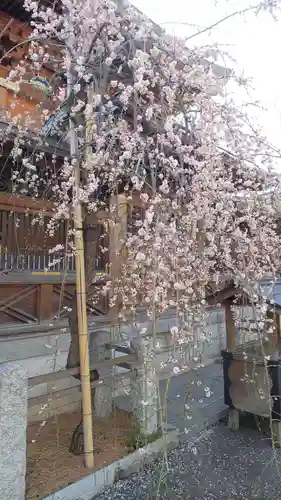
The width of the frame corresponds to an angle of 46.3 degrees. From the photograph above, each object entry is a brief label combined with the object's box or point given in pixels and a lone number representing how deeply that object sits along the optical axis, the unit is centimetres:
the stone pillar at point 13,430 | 258
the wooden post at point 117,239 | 415
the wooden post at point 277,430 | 415
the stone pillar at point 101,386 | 432
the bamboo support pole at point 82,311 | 317
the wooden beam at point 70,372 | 303
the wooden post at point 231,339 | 461
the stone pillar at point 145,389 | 387
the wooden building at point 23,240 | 482
